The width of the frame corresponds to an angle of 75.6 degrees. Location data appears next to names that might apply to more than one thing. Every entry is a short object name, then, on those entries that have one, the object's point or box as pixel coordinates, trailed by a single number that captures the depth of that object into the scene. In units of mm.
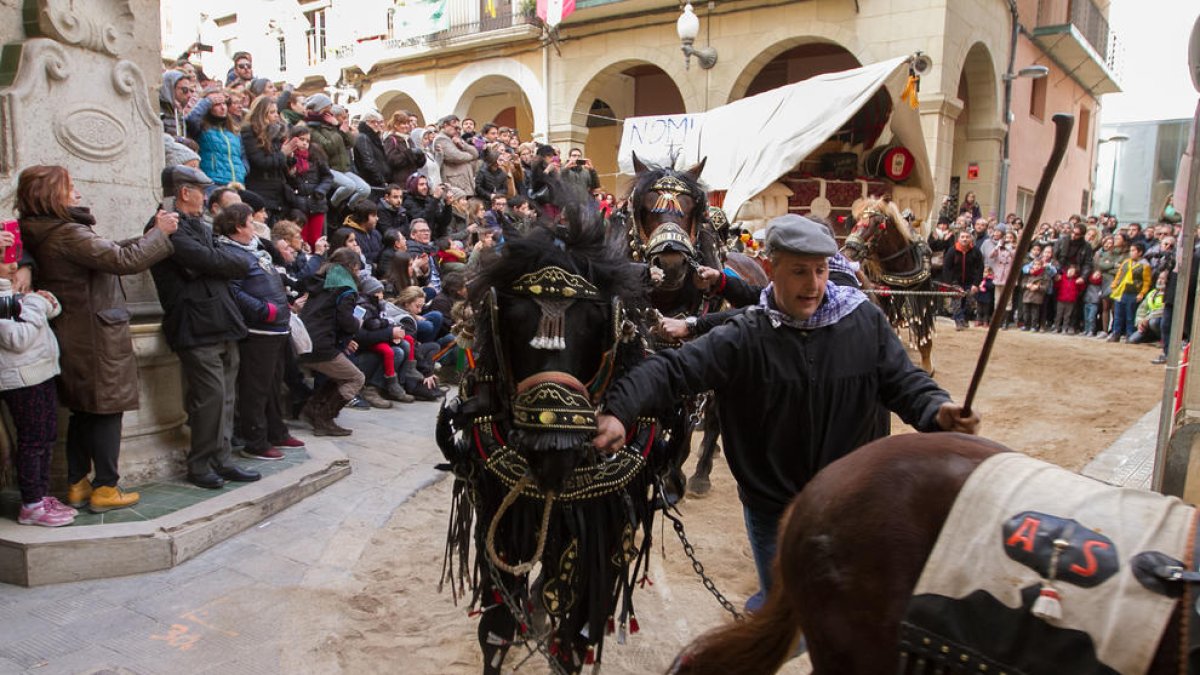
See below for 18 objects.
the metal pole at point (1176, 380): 3966
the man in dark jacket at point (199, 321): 4695
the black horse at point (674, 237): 4551
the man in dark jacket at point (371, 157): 10023
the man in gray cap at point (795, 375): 2574
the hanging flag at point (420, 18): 22078
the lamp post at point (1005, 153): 18203
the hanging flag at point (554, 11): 19391
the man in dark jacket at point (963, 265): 14711
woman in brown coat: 4023
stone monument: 4234
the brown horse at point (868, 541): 1782
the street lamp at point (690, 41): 16172
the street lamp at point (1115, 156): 28531
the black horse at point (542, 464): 2527
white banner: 11305
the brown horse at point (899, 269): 8984
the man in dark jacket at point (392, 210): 9297
